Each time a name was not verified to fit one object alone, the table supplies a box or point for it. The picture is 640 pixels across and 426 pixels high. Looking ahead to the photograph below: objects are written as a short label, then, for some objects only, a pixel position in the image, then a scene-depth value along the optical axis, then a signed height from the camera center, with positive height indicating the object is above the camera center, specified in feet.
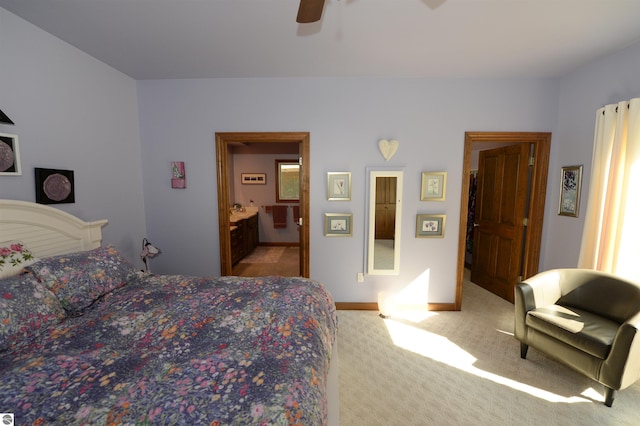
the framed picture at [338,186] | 10.14 +0.12
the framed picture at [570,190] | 9.04 +0.06
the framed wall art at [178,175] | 10.26 +0.48
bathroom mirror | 19.95 +0.58
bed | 3.13 -2.56
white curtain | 7.04 -0.12
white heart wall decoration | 9.87 +1.60
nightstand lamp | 9.28 -2.26
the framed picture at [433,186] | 10.05 +0.16
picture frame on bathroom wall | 20.15 +0.77
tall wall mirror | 10.23 -1.28
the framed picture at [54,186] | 6.75 -0.01
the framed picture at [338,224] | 10.30 -1.38
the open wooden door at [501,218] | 10.78 -1.20
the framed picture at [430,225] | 10.23 -1.36
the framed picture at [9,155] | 5.98 +0.70
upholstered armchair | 5.75 -3.29
